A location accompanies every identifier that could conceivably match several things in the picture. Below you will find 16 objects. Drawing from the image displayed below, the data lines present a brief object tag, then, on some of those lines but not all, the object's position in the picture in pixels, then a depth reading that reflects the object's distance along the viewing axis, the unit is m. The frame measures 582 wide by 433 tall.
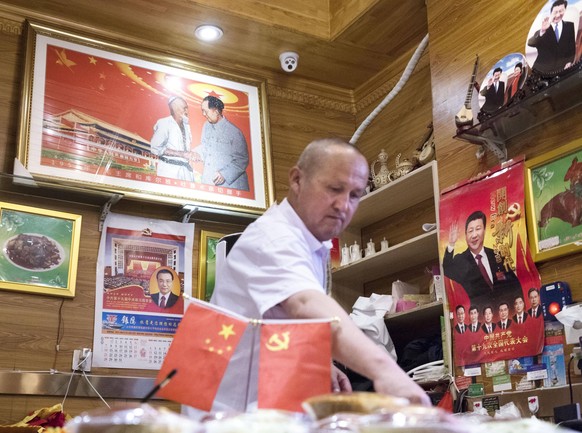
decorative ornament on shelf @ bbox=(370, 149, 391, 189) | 4.32
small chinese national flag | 1.46
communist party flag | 1.40
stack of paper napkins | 3.95
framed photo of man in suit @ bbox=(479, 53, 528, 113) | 3.19
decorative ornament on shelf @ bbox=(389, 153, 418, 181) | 4.12
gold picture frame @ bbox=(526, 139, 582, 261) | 2.96
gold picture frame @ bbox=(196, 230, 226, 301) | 4.41
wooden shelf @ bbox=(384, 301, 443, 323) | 3.69
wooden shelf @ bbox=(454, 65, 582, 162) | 3.01
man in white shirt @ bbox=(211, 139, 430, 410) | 1.48
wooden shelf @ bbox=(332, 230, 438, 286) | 3.91
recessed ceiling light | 4.50
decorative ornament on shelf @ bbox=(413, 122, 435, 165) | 3.98
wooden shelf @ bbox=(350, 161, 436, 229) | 4.00
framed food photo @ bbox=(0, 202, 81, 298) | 3.89
